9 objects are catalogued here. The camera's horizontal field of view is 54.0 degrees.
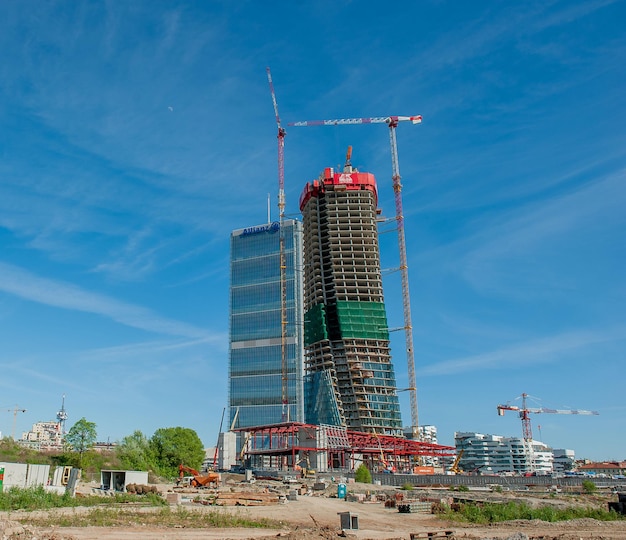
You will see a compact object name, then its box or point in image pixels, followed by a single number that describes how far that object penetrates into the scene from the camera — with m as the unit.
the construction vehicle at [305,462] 156.15
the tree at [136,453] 109.19
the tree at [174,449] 122.25
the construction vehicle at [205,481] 85.44
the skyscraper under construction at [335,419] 197.75
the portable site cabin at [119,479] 68.50
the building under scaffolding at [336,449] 167.38
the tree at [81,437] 106.32
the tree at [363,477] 110.00
